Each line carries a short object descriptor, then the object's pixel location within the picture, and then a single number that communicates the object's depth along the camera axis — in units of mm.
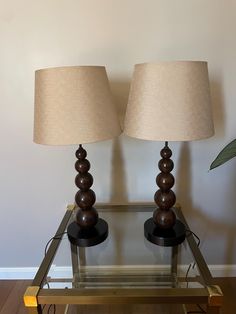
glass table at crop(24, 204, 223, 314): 836
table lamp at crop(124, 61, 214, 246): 823
